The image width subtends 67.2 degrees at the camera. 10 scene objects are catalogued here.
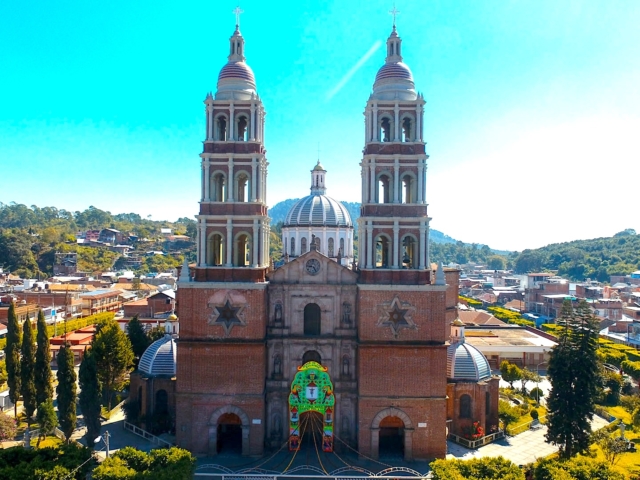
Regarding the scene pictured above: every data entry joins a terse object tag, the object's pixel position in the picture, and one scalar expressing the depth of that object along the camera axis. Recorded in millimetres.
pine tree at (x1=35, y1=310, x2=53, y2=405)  32219
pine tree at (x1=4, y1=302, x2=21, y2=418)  34406
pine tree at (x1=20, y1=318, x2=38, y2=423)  32500
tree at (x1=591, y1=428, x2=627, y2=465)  27281
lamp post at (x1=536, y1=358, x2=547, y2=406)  39238
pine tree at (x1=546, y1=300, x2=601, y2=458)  27719
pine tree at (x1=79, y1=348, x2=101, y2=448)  27906
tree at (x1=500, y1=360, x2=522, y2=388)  42094
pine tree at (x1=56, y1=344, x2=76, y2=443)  28688
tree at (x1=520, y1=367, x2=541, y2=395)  41594
